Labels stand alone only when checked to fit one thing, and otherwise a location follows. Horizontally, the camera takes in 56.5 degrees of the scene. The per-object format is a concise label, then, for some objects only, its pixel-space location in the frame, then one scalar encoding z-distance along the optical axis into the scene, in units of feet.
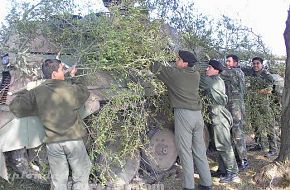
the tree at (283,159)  13.57
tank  10.97
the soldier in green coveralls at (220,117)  14.16
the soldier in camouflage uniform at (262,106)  17.44
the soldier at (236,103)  15.37
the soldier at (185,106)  12.53
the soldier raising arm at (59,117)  10.38
